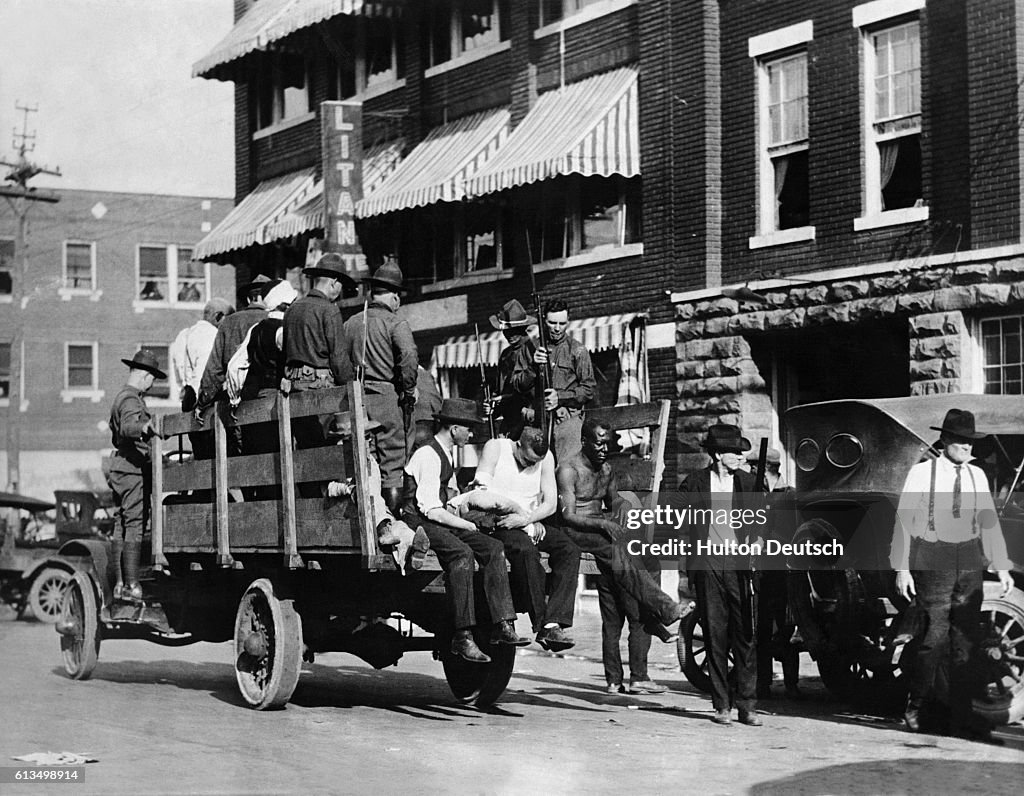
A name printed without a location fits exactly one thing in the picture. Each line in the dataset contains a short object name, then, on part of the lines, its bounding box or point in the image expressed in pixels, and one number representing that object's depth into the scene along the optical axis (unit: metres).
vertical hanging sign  22.64
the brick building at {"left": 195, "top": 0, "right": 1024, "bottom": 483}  15.20
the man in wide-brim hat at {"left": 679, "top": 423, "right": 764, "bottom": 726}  9.96
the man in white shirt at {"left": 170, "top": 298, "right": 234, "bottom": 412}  12.23
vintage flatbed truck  9.62
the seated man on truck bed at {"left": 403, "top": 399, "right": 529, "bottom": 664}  9.24
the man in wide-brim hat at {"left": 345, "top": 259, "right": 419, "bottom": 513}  9.82
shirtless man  10.41
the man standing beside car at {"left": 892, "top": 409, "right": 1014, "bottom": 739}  9.31
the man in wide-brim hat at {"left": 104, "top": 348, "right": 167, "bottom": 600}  11.58
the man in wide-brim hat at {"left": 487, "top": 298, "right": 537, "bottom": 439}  11.85
